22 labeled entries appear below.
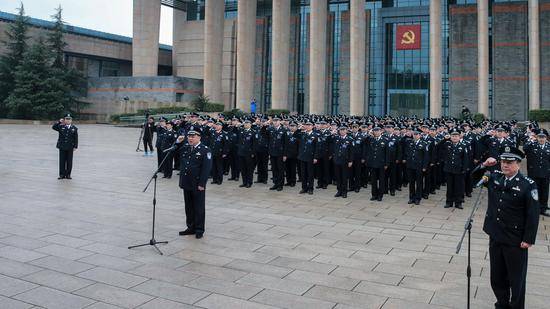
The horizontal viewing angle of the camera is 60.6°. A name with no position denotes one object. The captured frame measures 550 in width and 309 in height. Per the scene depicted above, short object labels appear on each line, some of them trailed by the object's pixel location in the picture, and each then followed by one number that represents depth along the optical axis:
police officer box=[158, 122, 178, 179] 16.95
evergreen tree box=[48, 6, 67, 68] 47.64
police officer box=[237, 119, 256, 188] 15.41
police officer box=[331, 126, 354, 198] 14.05
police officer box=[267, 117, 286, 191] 15.05
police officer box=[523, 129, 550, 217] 11.97
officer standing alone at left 15.31
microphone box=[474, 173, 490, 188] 5.42
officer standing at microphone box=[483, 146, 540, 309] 5.27
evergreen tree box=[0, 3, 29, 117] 45.22
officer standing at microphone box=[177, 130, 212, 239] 8.85
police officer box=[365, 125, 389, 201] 13.62
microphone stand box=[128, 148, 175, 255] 7.88
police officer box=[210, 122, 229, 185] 15.84
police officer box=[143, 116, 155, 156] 23.14
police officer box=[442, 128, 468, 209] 12.56
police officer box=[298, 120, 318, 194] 14.45
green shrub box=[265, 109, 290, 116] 40.38
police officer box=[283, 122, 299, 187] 15.05
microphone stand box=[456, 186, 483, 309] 5.14
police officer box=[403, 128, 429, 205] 13.10
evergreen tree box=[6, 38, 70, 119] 43.66
